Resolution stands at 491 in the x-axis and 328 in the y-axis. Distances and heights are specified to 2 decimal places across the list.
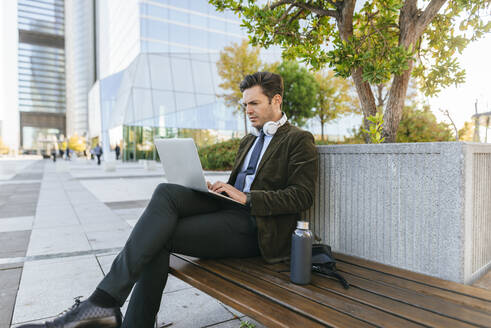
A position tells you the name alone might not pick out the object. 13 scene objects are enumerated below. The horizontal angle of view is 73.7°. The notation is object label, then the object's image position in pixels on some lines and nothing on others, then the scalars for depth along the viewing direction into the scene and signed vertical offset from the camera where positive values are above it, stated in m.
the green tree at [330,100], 23.52 +3.86
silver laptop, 1.96 -0.06
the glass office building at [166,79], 29.20 +7.01
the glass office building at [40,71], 119.06 +30.95
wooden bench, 1.31 -0.68
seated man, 1.71 -0.41
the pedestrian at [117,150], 31.99 +0.31
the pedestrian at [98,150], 28.98 +0.29
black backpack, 1.79 -0.61
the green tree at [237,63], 20.70 +5.70
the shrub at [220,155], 16.09 -0.11
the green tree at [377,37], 3.04 +1.25
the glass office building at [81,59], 103.00 +30.84
